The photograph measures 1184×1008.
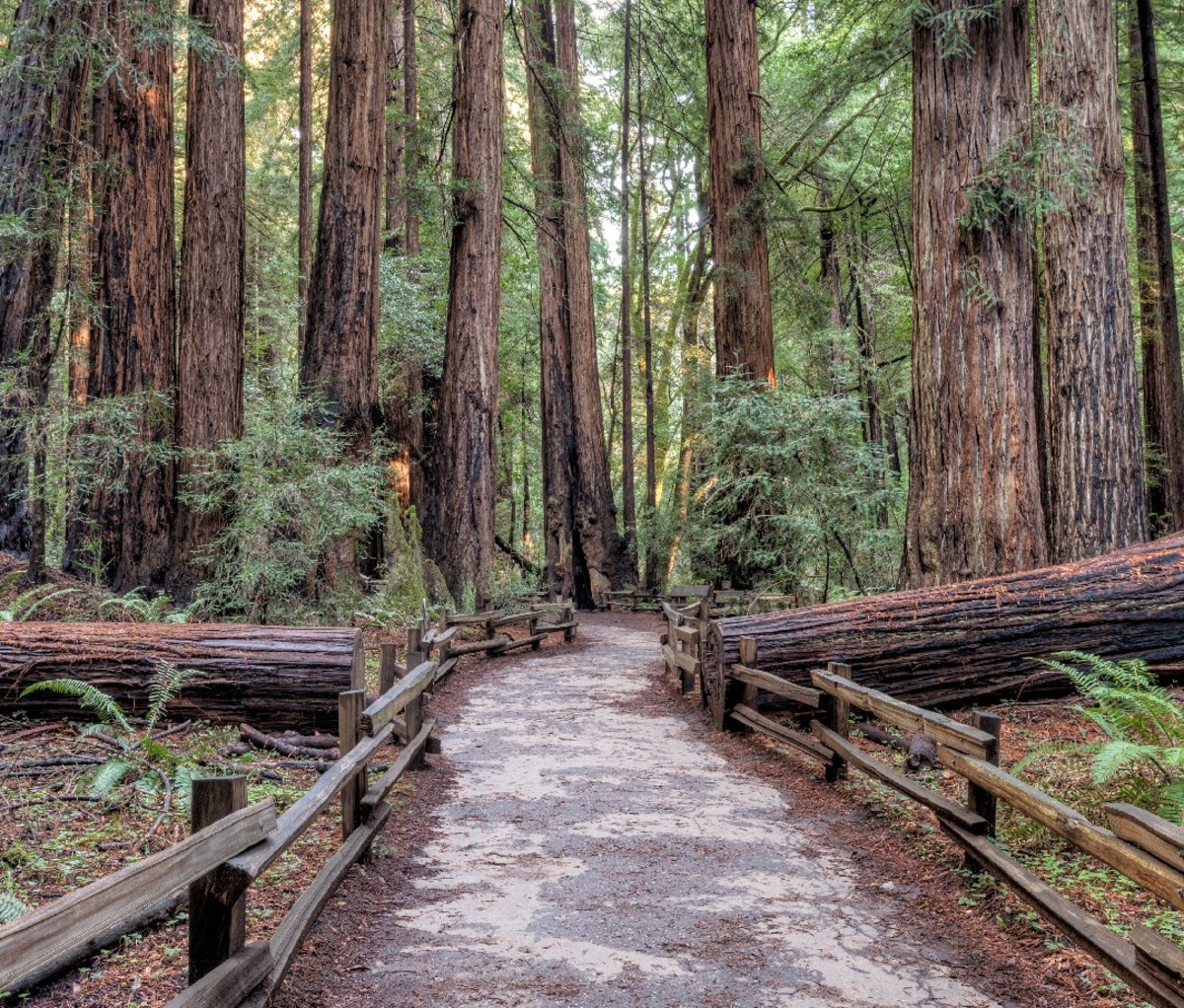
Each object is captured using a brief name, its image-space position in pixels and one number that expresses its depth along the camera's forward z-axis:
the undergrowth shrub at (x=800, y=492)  14.89
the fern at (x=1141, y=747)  4.66
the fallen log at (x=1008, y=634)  8.16
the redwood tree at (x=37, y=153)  9.33
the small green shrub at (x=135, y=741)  5.68
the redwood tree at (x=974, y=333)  9.49
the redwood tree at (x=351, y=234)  13.33
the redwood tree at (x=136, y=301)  11.21
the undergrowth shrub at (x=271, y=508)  10.64
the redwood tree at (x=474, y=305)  15.27
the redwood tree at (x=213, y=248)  11.68
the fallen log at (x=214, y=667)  7.24
